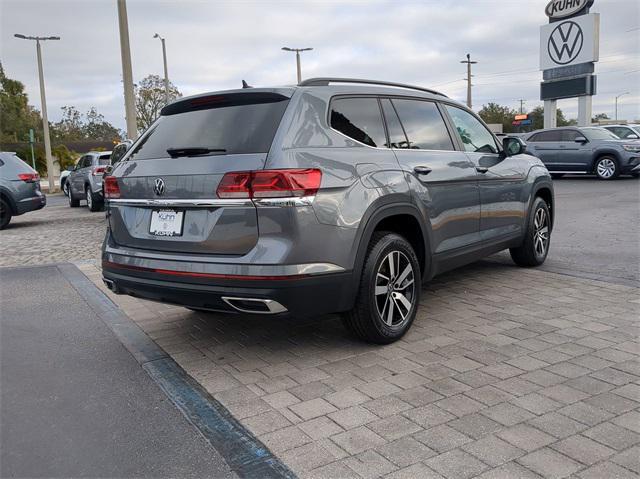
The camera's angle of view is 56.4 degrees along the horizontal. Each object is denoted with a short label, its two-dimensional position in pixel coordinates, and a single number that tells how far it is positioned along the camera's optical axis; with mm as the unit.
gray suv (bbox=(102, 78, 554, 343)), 3564
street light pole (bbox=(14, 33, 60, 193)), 29572
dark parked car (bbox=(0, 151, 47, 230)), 12695
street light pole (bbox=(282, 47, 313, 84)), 42594
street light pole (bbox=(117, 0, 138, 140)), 14500
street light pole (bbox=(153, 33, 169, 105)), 34781
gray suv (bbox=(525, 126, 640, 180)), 18391
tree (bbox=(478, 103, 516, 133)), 83506
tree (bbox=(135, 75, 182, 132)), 52688
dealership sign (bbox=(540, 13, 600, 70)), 26734
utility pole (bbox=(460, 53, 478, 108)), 58219
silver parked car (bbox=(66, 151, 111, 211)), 16375
